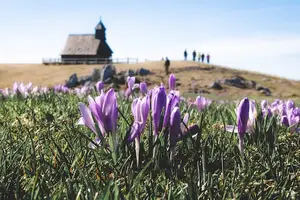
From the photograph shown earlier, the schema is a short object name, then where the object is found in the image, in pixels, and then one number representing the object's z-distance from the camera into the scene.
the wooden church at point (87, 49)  85.62
